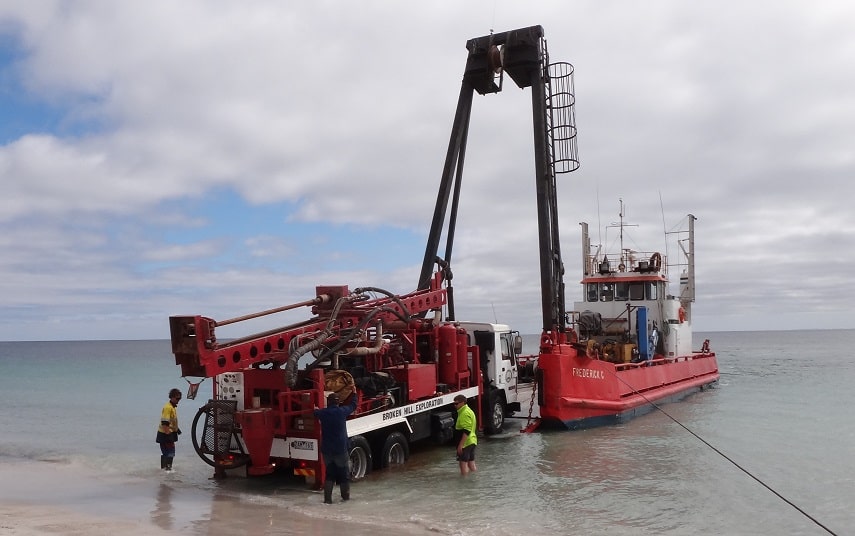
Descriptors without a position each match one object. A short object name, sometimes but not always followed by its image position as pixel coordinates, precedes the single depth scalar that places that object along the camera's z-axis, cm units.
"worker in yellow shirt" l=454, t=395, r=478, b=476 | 1104
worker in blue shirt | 918
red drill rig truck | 991
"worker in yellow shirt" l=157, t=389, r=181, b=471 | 1147
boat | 1598
